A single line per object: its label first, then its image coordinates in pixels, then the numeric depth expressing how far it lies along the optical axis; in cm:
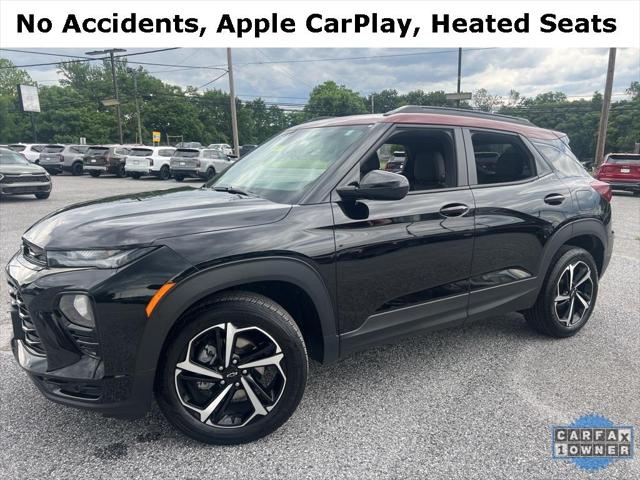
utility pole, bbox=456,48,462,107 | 2759
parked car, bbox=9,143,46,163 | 2634
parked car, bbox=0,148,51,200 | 1212
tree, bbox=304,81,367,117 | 8519
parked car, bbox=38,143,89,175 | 2558
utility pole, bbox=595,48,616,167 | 1967
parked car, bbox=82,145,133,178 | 2384
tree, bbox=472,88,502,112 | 8831
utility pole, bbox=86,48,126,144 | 4283
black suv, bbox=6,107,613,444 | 212
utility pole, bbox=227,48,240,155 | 2641
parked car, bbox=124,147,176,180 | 2256
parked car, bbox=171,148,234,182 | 2156
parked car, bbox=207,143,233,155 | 4263
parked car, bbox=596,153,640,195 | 1622
